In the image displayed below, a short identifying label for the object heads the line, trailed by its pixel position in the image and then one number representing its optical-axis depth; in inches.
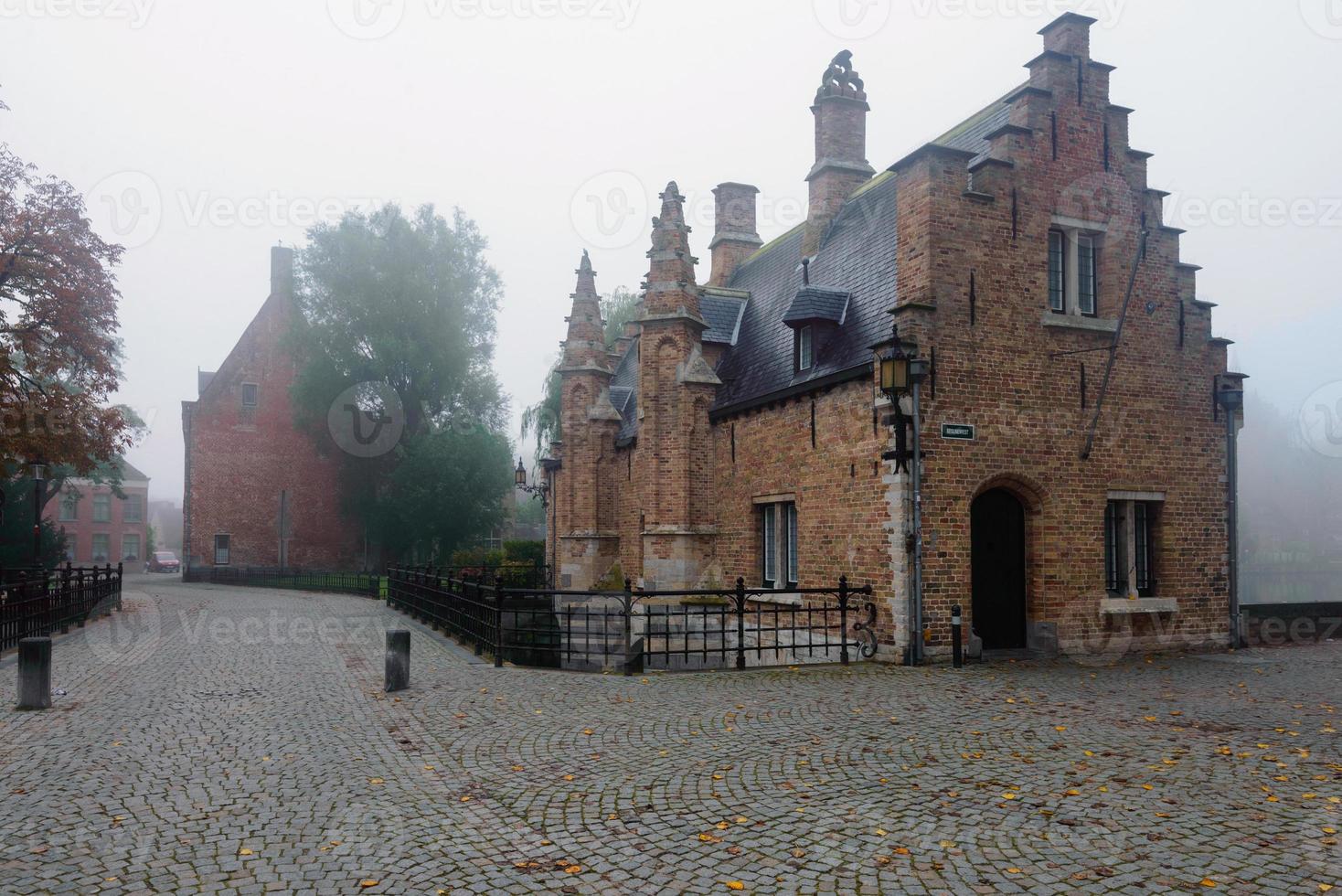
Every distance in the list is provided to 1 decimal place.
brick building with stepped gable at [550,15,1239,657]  531.2
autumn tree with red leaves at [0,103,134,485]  820.6
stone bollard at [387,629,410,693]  434.6
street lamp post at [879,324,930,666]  501.7
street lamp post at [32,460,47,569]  827.3
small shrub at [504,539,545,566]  1318.9
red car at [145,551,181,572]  2432.3
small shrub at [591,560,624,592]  884.6
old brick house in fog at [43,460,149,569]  2477.9
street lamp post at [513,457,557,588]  1170.0
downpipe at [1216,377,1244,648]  610.5
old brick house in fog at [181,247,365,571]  1658.5
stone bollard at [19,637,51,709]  388.5
